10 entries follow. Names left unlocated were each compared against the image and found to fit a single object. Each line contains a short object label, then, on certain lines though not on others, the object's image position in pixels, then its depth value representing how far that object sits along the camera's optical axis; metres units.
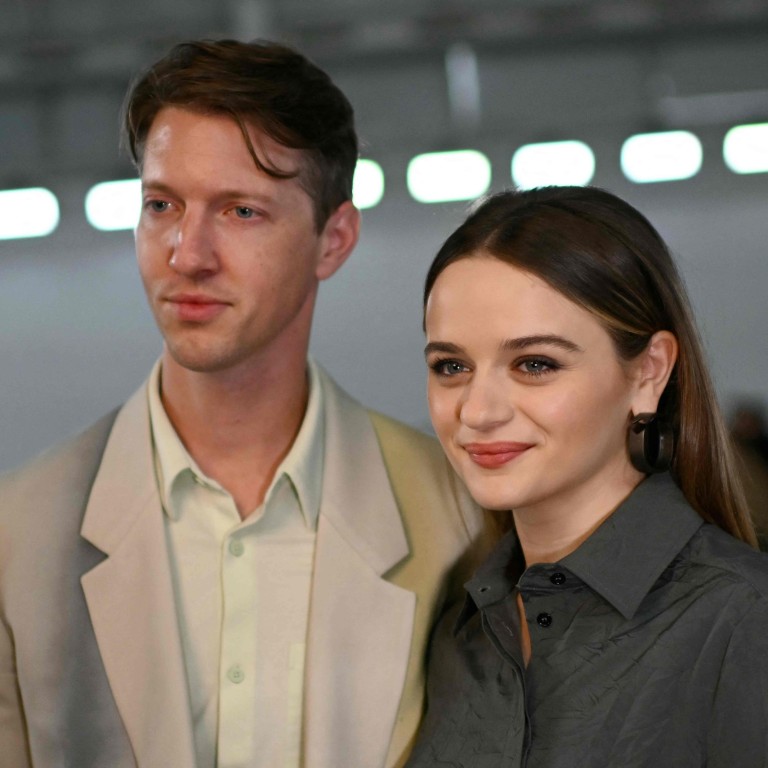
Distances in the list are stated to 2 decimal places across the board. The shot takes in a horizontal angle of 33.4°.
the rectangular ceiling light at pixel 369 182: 6.84
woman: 1.55
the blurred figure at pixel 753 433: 5.32
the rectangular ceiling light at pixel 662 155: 6.63
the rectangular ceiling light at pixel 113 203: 6.96
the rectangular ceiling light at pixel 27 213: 6.96
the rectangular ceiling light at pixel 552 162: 6.35
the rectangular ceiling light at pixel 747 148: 6.74
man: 1.84
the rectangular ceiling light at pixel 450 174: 6.41
